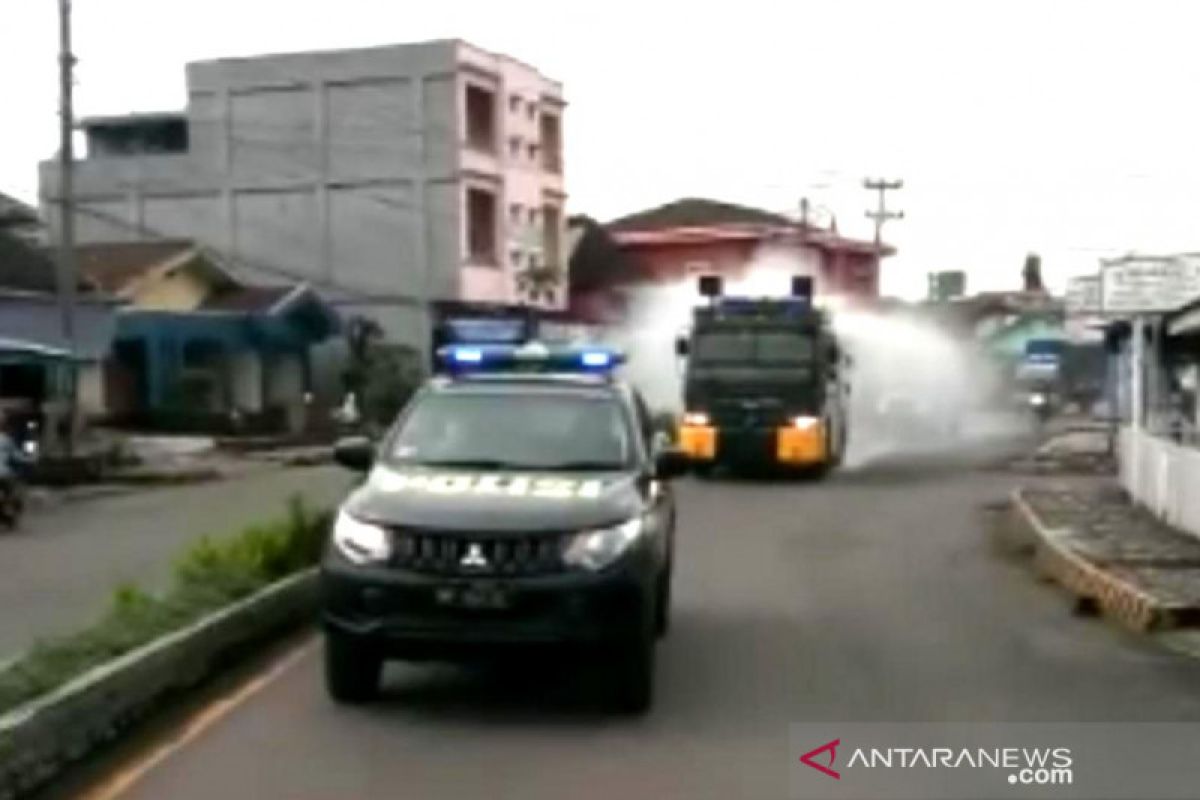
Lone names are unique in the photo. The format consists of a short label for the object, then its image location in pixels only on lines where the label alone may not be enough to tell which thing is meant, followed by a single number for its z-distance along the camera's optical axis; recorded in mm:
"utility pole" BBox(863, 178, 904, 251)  82600
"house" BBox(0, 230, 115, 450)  34781
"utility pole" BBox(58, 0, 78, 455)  32750
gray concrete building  58188
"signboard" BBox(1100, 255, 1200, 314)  24547
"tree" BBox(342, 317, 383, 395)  51750
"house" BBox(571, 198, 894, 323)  83500
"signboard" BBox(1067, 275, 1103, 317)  25891
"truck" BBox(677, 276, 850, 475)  32719
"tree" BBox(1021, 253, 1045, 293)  117688
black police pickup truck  9914
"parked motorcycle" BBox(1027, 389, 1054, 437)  62875
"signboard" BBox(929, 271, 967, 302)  108625
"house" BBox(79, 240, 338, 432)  48875
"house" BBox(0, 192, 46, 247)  47688
